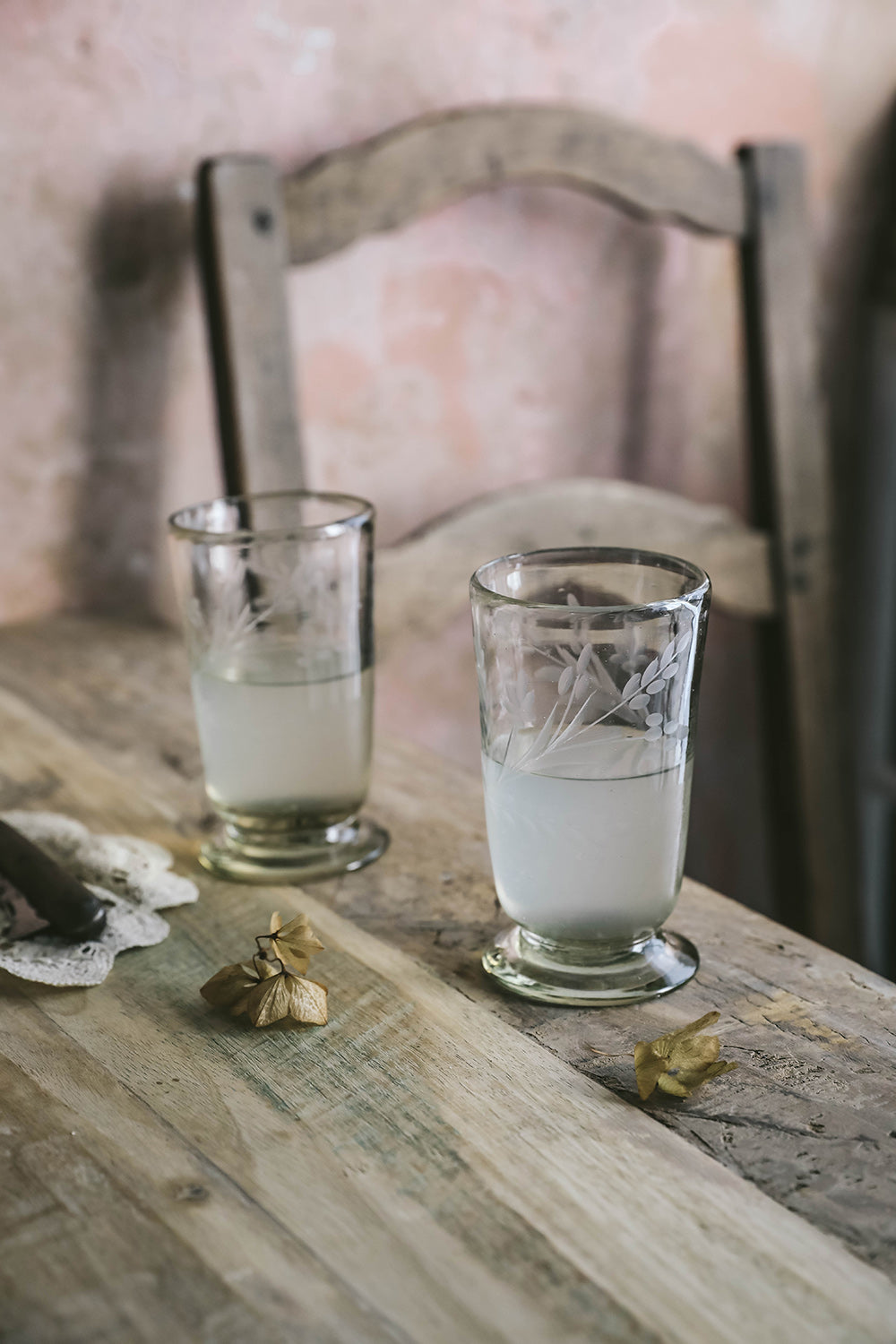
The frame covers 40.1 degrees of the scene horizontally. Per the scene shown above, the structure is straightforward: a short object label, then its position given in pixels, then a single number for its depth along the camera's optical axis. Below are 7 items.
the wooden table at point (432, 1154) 0.37
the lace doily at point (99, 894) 0.56
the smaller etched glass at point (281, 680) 0.63
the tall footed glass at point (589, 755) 0.49
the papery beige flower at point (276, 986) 0.52
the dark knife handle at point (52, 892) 0.57
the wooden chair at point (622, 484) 1.09
